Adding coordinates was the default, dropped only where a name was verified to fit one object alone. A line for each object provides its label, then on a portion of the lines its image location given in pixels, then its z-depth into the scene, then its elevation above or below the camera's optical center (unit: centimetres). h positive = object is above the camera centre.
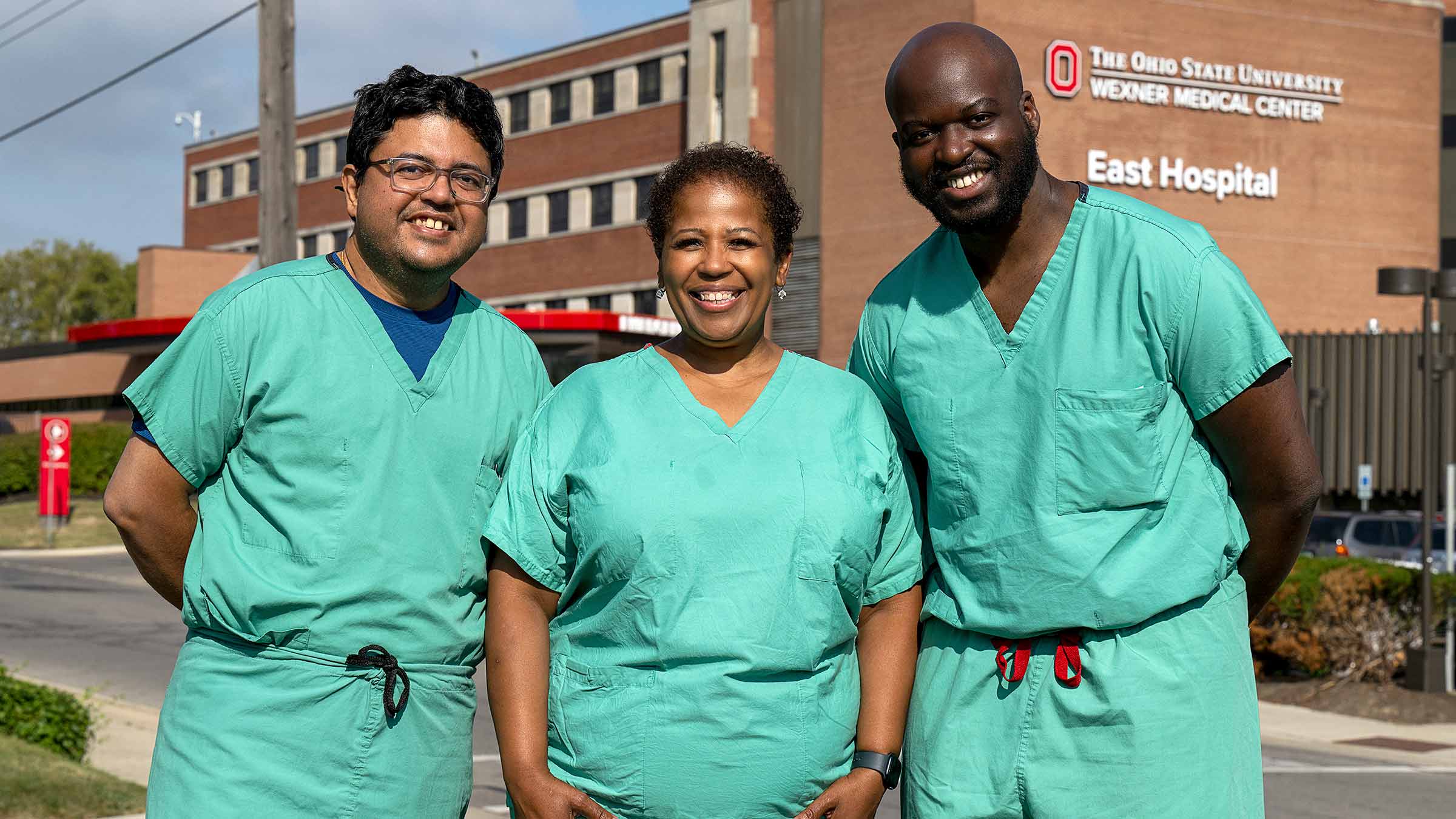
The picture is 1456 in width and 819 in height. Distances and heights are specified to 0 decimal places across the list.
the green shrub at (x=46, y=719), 831 -171
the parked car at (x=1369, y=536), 2008 -163
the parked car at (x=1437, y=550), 1936 -179
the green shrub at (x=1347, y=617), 1381 -184
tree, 9669 +667
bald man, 311 -15
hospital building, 3531 +659
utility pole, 1265 +227
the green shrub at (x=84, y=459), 4050 -159
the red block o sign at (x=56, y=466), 2925 -128
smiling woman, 291 -31
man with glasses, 316 -24
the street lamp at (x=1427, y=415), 1360 -4
